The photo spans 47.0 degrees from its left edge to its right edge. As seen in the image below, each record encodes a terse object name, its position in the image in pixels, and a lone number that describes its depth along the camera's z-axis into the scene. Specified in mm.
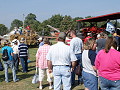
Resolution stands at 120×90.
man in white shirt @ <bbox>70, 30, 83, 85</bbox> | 4492
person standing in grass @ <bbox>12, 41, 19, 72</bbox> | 6683
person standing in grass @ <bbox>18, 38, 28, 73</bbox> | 6549
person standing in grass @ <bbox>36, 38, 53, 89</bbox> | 4474
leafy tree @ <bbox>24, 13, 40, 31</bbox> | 45067
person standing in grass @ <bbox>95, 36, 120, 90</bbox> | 2379
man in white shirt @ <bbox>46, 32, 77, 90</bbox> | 3023
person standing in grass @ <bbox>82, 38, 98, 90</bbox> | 2913
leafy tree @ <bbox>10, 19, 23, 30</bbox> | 93772
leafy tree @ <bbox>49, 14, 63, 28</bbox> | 52147
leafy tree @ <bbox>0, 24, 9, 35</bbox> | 55223
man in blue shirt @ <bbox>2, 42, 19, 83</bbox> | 5315
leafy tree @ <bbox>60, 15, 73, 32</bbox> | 43705
